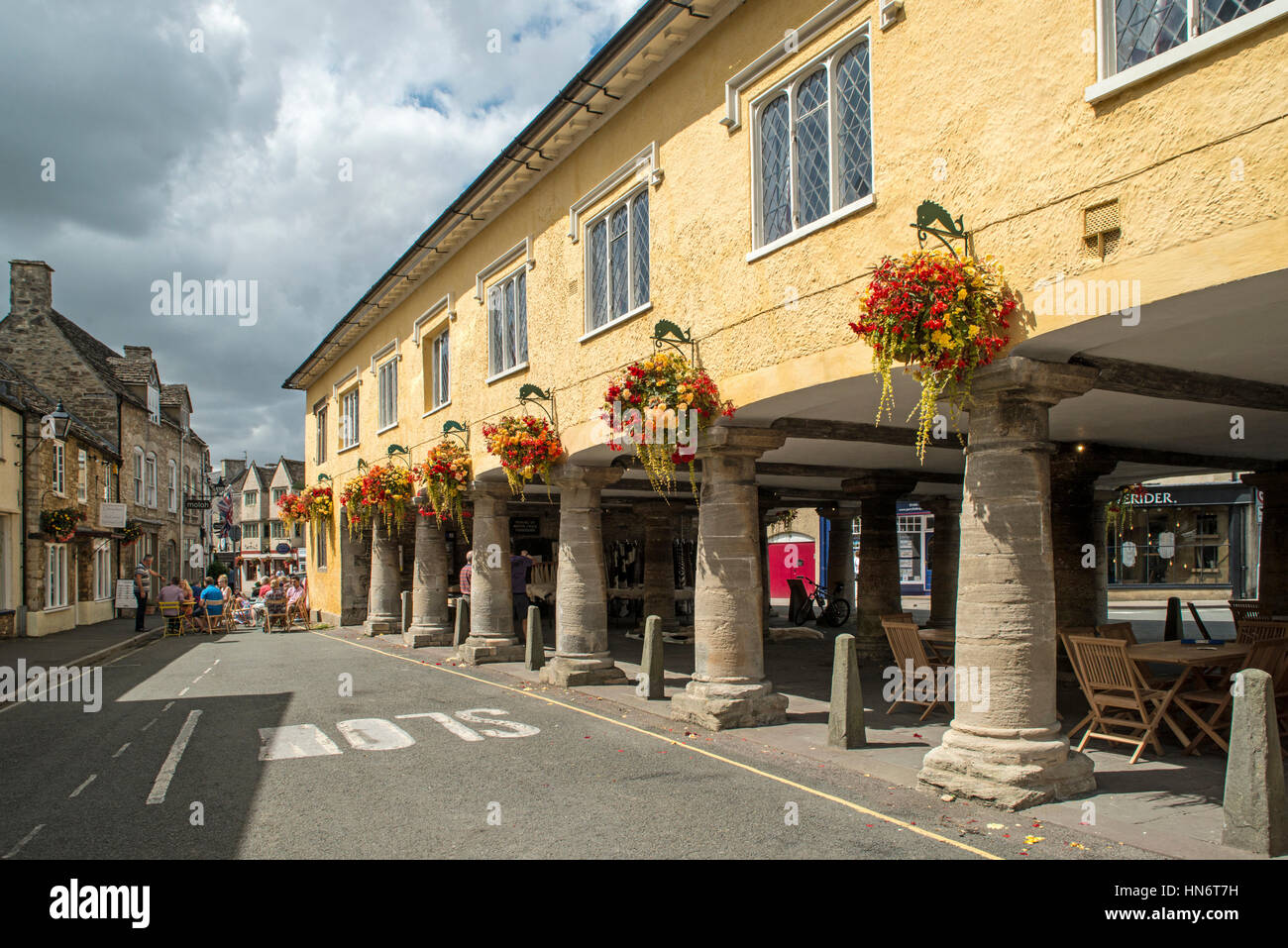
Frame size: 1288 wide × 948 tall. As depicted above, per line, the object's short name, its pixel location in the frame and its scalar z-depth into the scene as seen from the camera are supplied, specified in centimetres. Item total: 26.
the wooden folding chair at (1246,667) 773
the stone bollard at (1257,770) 522
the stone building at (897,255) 557
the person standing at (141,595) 2483
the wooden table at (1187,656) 767
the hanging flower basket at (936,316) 625
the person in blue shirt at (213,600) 2670
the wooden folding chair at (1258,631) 973
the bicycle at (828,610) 2230
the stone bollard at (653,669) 1159
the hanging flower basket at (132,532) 3012
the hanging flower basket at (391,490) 1920
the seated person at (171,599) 2570
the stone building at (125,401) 2955
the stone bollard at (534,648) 1491
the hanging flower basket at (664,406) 936
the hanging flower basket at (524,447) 1280
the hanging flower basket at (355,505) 2108
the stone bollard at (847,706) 841
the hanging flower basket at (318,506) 2662
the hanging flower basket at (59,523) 2356
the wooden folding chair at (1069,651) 805
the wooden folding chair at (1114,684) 760
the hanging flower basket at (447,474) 1596
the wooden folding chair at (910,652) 1012
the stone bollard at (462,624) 1742
